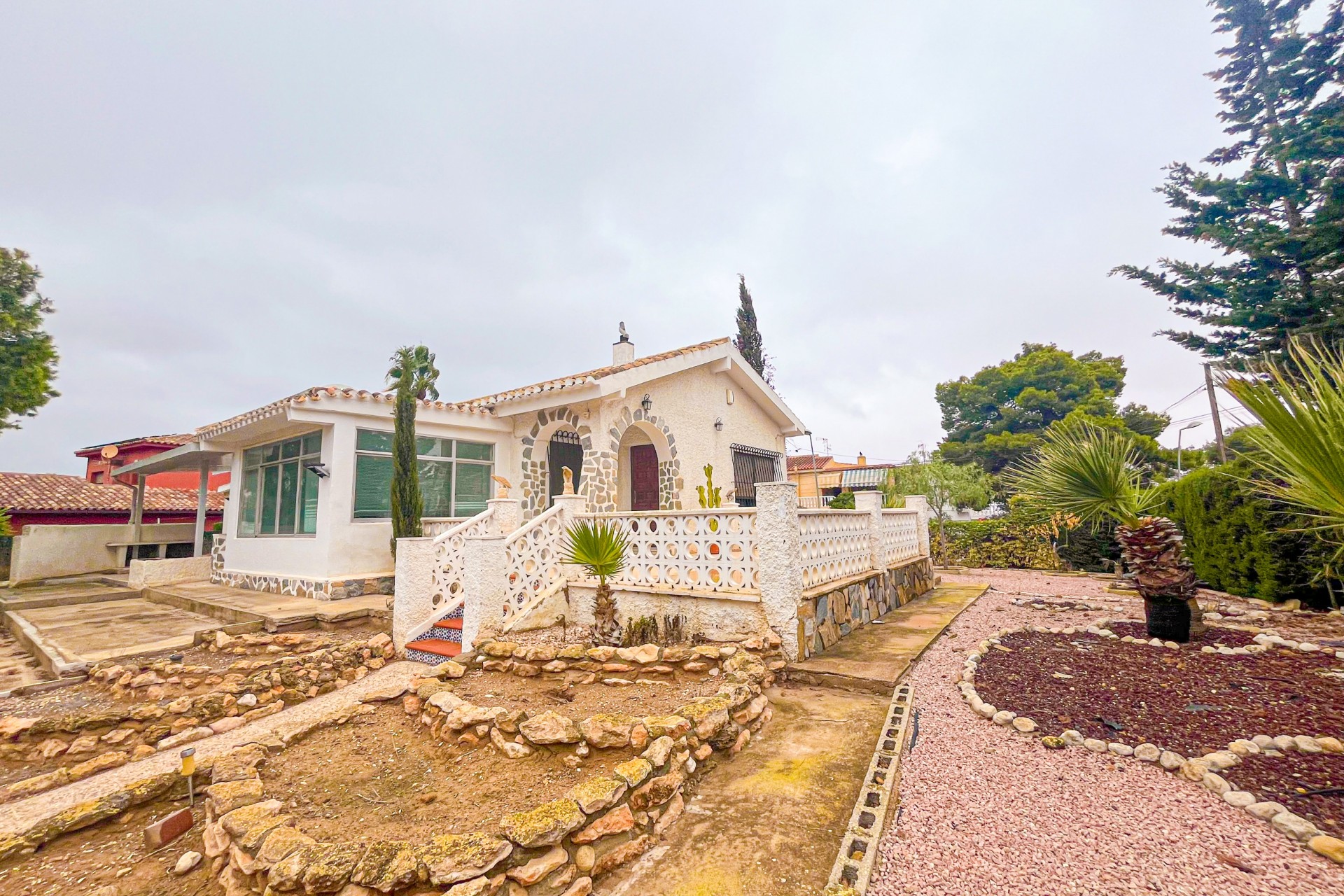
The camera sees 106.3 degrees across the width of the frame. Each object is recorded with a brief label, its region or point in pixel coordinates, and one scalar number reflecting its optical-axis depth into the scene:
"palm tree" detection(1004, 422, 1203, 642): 4.84
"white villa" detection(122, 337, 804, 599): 8.42
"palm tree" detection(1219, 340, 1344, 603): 2.16
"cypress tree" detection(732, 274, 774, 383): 20.16
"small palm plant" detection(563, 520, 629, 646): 5.55
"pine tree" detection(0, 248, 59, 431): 13.59
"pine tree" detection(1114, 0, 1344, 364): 11.43
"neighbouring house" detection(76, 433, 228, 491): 22.39
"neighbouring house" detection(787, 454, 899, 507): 27.86
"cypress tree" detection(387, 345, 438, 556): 8.29
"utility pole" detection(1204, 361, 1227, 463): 16.52
